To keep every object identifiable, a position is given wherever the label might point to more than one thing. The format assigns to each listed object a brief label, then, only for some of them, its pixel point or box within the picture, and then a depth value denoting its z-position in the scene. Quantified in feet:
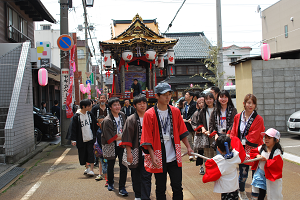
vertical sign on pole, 39.10
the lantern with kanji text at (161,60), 50.85
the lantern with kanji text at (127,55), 44.21
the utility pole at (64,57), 38.55
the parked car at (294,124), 32.64
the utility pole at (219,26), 39.42
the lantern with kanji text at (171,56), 49.12
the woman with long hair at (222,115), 17.40
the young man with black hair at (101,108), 24.81
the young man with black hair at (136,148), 13.70
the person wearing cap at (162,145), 11.94
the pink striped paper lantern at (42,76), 45.84
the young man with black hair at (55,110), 54.70
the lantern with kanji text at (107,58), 46.06
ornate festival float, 44.55
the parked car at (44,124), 41.04
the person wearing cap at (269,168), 12.46
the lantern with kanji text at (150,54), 44.96
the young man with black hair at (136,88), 46.40
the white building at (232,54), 128.06
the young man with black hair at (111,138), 17.87
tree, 41.14
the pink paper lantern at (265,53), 37.84
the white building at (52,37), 116.26
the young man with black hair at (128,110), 30.09
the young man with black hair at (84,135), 21.66
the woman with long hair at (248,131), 15.01
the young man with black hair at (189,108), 26.81
